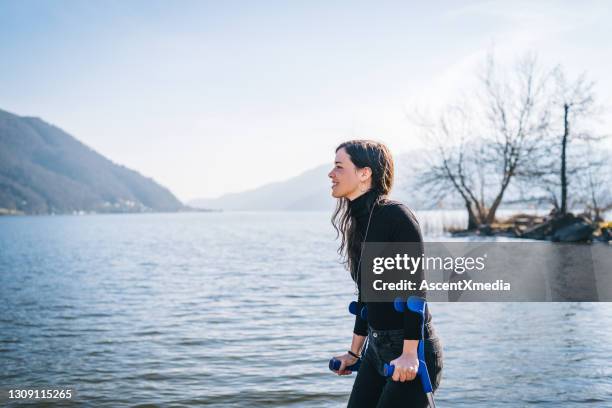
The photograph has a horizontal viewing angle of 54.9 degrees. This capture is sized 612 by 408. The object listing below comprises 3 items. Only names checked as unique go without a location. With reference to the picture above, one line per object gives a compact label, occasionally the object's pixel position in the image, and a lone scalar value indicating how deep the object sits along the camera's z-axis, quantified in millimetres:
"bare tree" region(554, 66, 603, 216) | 35906
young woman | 3162
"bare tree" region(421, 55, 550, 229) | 40812
